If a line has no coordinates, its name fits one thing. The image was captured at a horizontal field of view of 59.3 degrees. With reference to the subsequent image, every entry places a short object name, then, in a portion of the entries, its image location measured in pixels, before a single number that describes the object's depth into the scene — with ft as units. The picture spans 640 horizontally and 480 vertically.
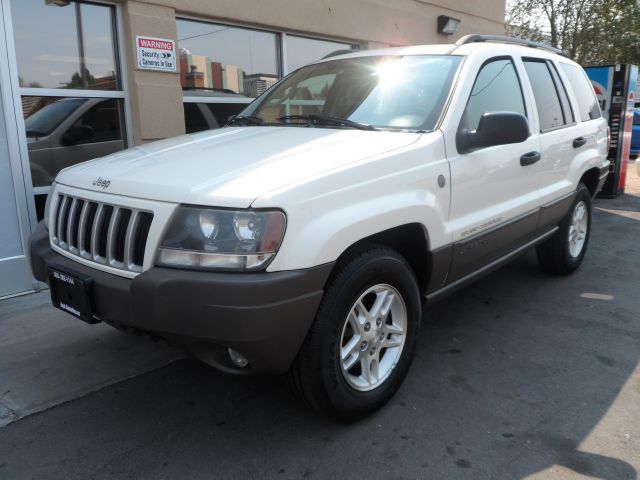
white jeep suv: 7.25
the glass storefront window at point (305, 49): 23.86
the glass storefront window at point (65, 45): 15.78
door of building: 15.06
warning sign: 17.83
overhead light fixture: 31.58
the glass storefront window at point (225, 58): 20.12
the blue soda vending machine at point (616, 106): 29.53
